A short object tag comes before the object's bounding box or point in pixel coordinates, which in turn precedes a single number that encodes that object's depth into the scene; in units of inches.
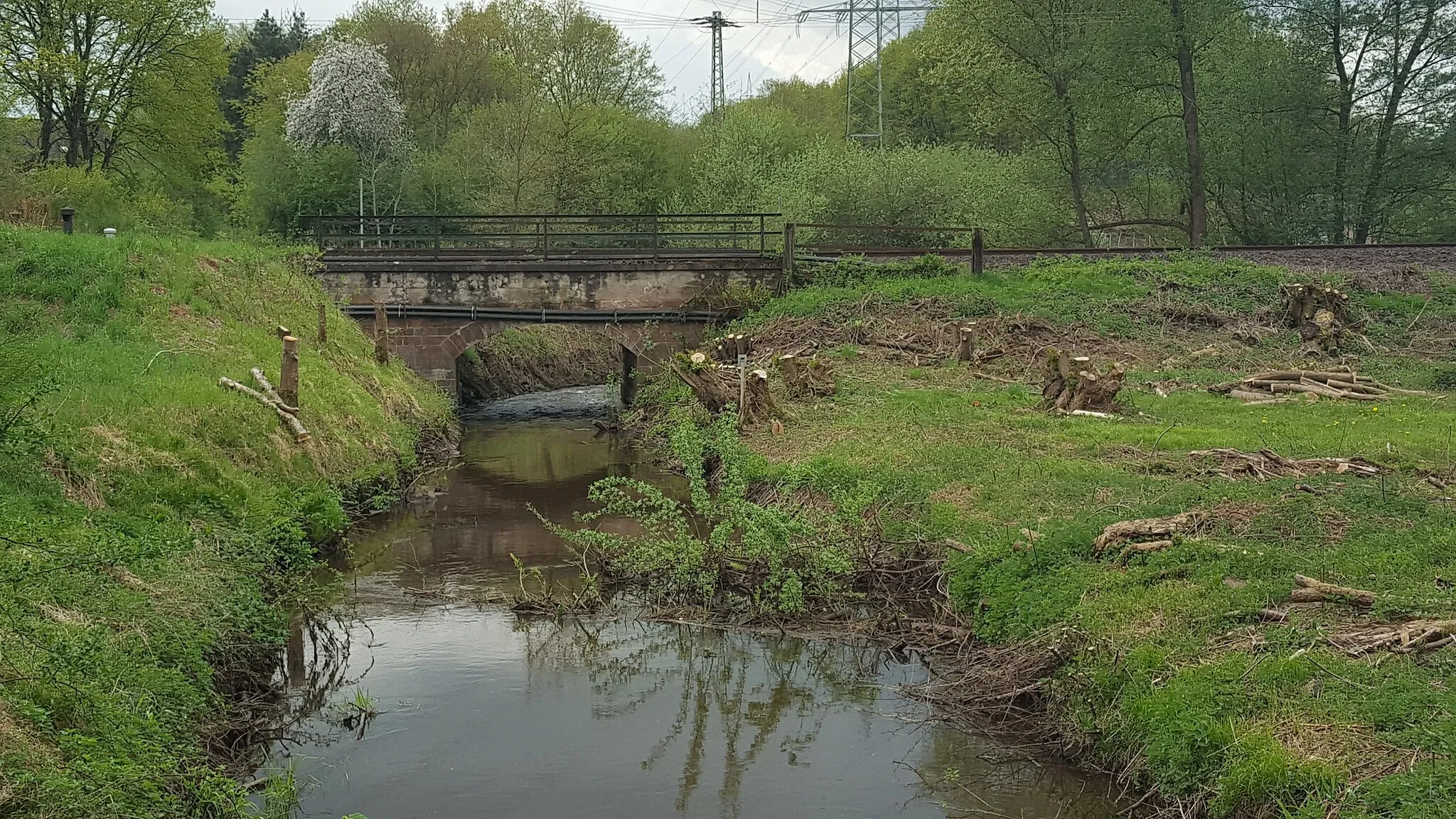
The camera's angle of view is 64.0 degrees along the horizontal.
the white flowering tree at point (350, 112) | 1471.5
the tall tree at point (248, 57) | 1952.5
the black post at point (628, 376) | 1078.3
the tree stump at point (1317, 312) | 773.9
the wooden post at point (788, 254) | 982.4
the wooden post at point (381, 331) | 884.0
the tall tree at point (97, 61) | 1343.5
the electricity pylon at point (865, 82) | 1721.2
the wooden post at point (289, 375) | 581.3
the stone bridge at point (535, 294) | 989.2
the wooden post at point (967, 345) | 773.3
